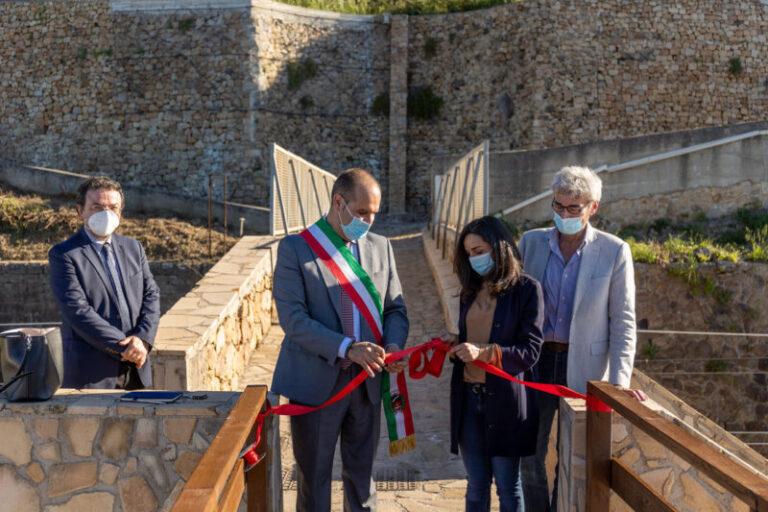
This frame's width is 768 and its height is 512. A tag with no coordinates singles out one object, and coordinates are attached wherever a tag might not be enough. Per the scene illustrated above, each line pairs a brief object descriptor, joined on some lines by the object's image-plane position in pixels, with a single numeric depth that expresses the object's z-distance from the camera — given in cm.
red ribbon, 268
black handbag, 295
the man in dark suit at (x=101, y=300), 333
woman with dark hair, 279
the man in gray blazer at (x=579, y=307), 300
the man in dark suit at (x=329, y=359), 280
